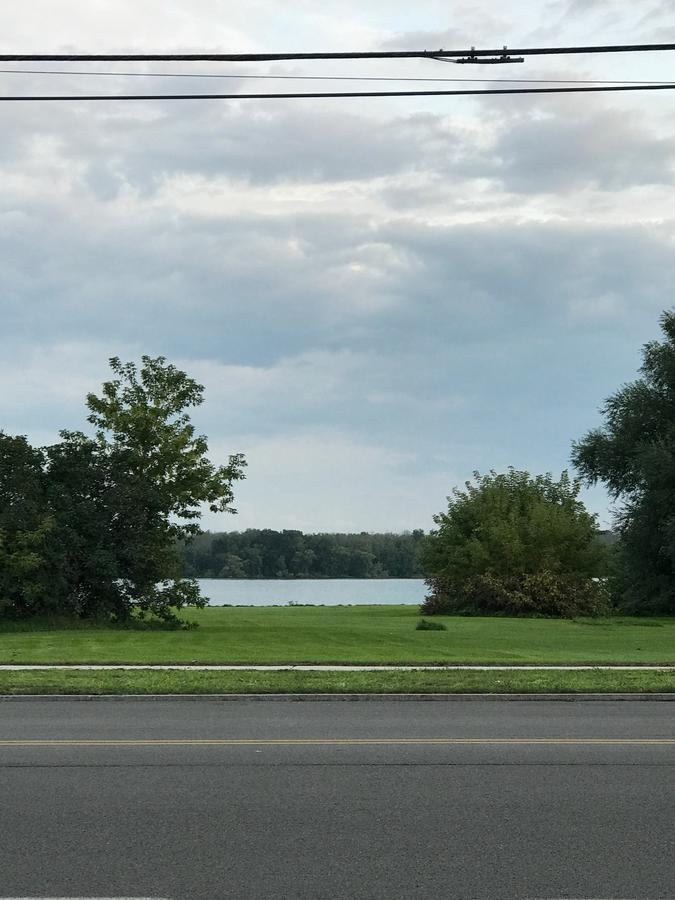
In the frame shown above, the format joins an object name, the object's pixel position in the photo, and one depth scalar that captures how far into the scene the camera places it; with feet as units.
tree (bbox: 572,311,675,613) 158.71
